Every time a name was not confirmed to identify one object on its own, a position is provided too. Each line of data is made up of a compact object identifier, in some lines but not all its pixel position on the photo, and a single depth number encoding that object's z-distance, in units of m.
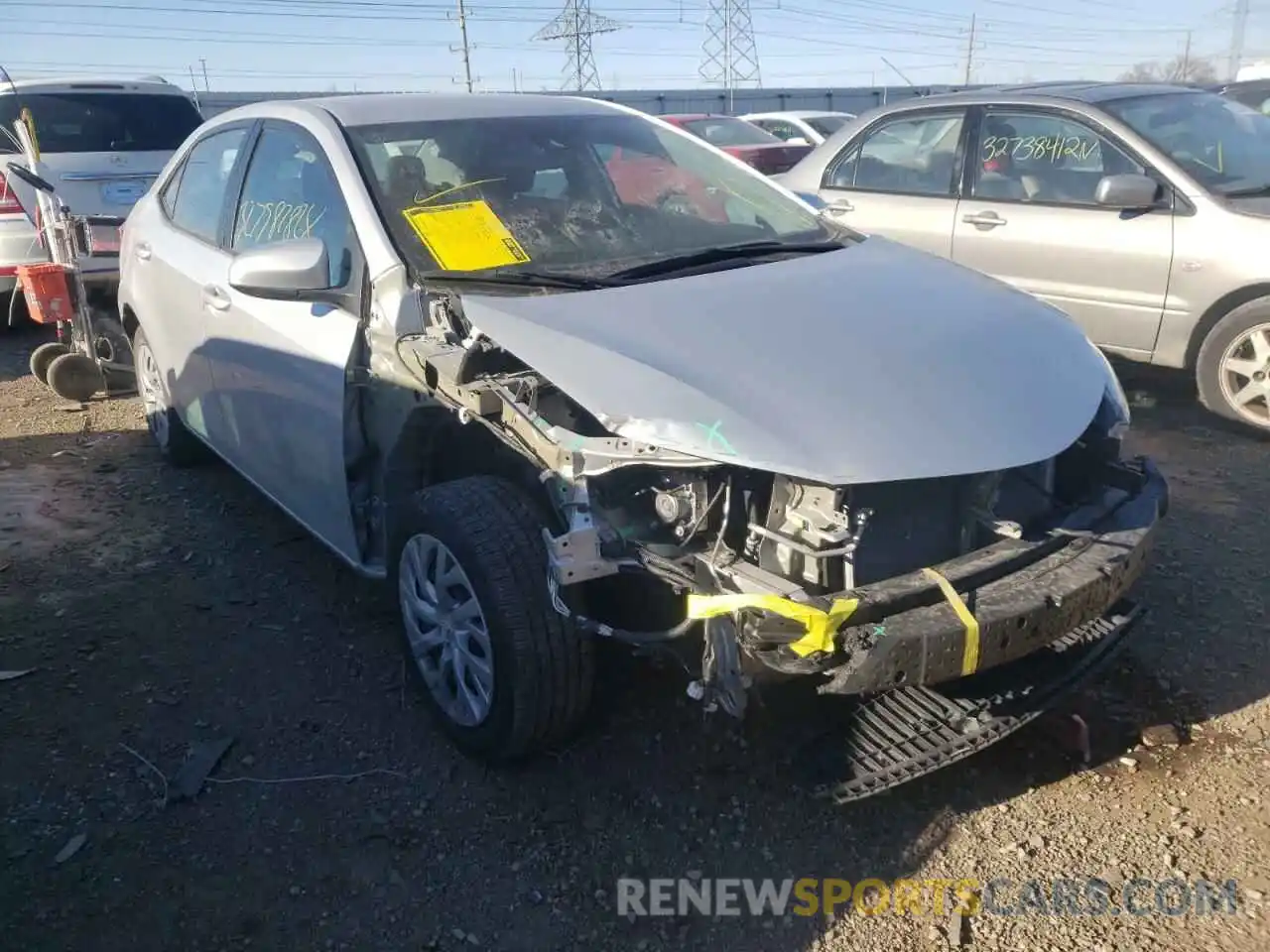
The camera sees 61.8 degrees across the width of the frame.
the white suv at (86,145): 7.77
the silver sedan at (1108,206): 5.09
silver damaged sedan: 2.36
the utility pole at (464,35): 36.12
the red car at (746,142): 13.55
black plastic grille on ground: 2.47
